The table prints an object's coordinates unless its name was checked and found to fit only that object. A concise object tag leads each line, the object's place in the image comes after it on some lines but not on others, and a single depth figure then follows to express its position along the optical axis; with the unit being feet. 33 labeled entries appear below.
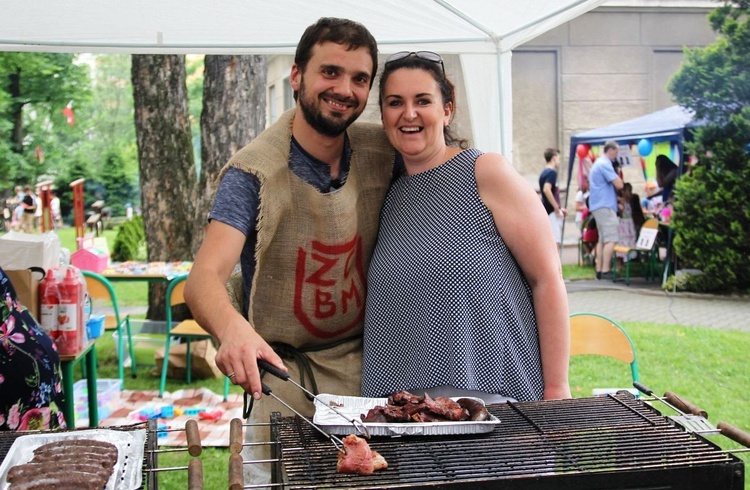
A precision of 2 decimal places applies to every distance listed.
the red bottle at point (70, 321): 13.47
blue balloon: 41.78
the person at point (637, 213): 42.39
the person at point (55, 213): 86.17
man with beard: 8.61
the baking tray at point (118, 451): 6.14
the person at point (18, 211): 80.06
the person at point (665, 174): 41.27
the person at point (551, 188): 44.60
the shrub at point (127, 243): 52.60
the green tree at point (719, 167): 35.81
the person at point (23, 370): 10.19
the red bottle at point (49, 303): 13.16
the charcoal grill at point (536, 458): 6.12
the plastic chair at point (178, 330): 21.65
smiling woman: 8.18
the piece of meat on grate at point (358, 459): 6.12
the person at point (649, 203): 42.73
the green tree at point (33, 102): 79.41
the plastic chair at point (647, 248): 39.22
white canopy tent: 14.10
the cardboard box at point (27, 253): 14.43
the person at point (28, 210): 78.69
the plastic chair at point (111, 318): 21.65
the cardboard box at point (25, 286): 12.92
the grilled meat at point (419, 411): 7.02
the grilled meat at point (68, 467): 5.98
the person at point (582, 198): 48.44
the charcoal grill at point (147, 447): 6.36
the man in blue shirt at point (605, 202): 40.63
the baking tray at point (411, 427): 6.81
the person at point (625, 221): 41.75
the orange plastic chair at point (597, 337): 13.88
